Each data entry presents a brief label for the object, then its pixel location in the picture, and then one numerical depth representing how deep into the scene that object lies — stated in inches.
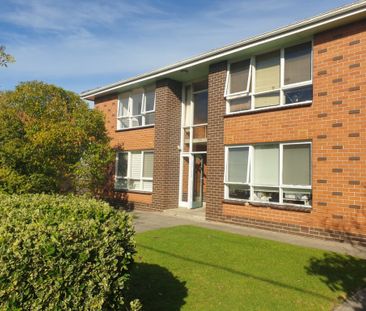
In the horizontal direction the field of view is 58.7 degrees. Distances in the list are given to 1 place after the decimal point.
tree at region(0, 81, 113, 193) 421.4
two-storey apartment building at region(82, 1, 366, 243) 348.2
